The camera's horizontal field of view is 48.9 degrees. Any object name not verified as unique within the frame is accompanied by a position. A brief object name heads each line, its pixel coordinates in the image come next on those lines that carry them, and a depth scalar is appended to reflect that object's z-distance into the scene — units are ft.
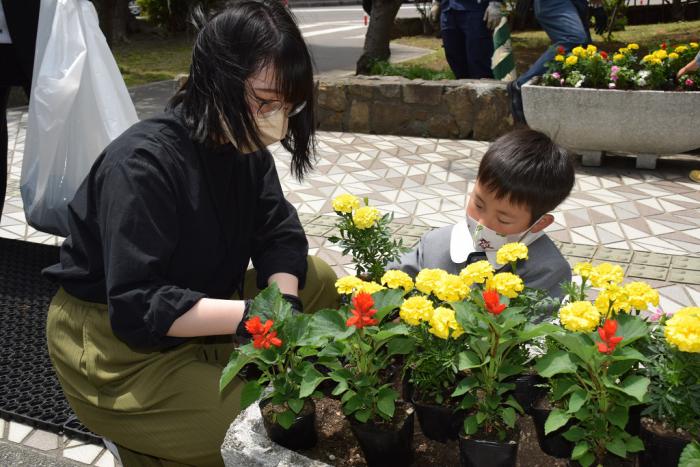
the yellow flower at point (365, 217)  7.30
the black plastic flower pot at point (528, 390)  5.43
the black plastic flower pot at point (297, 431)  5.17
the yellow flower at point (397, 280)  5.56
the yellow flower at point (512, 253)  5.72
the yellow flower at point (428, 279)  5.38
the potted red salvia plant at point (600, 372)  4.40
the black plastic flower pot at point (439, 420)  5.27
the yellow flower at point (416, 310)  4.90
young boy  7.83
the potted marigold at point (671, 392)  4.36
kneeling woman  6.15
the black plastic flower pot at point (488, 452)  4.82
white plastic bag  11.21
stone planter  16.66
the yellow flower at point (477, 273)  5.42
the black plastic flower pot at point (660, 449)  4.74
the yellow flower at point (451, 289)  5.16
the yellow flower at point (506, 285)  5.10
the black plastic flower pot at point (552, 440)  5.15
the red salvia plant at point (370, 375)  4.93
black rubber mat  9.05
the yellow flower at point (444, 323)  4.76
